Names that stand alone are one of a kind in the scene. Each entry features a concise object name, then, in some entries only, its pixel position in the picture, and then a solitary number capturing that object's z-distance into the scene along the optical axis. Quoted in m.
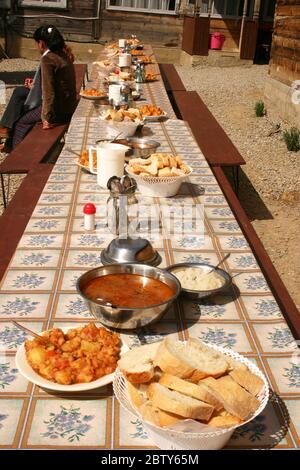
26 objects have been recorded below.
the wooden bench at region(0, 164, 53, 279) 3.20
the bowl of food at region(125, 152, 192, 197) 3.42
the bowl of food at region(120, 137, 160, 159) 4.22
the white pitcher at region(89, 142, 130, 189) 3.49
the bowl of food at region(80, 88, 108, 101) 6.62
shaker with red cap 2.98
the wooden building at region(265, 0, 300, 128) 10.05
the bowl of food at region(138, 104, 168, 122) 5.67
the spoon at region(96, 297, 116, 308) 1.95
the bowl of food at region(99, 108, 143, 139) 4.88
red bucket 16.66
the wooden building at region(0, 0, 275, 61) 17.14
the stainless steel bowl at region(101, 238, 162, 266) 2.48
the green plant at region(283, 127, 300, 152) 8.70
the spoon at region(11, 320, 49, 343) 1.86
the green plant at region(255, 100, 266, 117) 10.82
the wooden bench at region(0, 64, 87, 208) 4.93
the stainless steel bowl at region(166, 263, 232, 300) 2.25
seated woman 6.21
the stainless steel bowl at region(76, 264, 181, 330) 1.95
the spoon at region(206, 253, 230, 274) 2.44
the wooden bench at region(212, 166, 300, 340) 2.69
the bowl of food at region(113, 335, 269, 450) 1.46
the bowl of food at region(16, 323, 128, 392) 1.71
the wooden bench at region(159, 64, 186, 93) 9.20
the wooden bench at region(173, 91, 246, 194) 5.42
